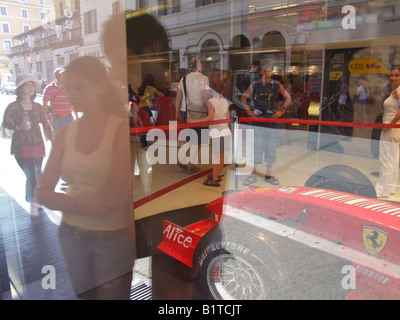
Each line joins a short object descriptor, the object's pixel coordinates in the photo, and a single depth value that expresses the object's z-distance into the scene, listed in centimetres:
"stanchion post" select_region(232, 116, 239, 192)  402
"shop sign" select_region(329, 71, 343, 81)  563
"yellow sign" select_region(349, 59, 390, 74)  522
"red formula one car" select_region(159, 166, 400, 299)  128
